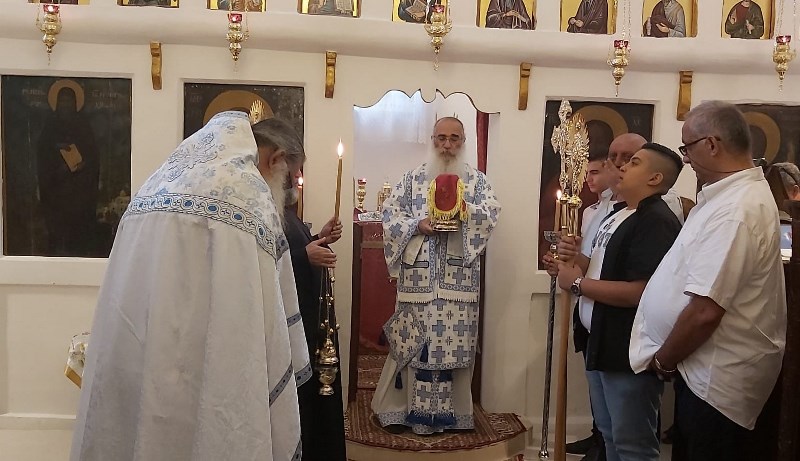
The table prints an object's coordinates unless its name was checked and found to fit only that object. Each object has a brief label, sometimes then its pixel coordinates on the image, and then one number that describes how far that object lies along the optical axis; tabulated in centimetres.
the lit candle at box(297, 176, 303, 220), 458
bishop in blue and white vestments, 434
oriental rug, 420
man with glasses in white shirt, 237
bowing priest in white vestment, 192
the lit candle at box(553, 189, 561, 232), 361
